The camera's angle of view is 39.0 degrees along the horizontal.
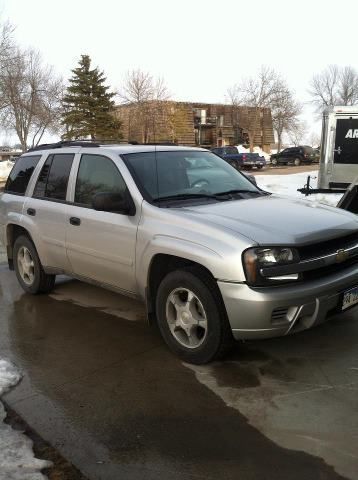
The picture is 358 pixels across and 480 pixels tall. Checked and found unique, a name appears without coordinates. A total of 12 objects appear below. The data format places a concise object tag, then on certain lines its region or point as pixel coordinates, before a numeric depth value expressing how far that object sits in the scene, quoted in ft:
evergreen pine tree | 130.52
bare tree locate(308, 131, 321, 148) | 279.69
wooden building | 128.47
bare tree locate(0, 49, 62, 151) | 103.22
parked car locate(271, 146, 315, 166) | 129.18
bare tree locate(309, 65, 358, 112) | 215.31
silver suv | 11.66
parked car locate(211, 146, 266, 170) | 111.96
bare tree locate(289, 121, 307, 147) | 188.01
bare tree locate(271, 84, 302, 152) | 164.96
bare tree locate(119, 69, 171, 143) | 126.93
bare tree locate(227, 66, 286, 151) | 163.32
